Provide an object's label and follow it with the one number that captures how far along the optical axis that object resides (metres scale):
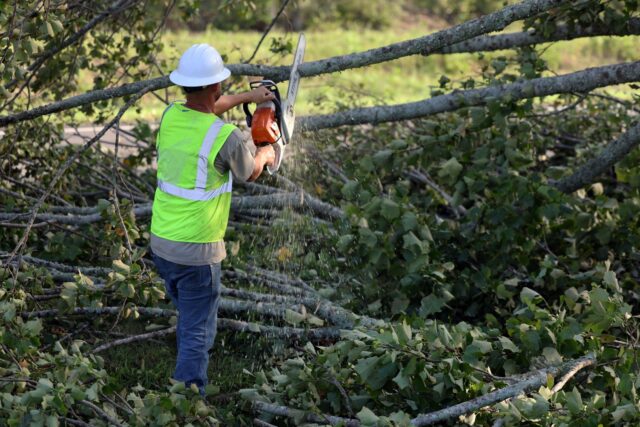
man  8.22
